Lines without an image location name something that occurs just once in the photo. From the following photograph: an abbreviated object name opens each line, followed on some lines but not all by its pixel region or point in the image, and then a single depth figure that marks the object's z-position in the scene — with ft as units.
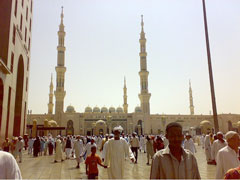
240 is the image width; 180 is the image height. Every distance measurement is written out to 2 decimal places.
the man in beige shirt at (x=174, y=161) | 7.46
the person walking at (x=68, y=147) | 45.52
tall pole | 27.91
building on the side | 43.38
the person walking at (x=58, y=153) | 42.98
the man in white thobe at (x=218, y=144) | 21.29
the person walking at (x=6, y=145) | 40.96
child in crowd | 17.56
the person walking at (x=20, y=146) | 40.29
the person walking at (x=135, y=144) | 38.82
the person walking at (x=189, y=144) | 37.32
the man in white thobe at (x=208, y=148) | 36.01
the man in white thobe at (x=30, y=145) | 61.81
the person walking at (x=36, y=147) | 51.83
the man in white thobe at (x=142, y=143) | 65.78
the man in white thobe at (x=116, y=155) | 17.43
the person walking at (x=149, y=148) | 36.99
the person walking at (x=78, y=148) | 34.68
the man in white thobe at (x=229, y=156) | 11.31
